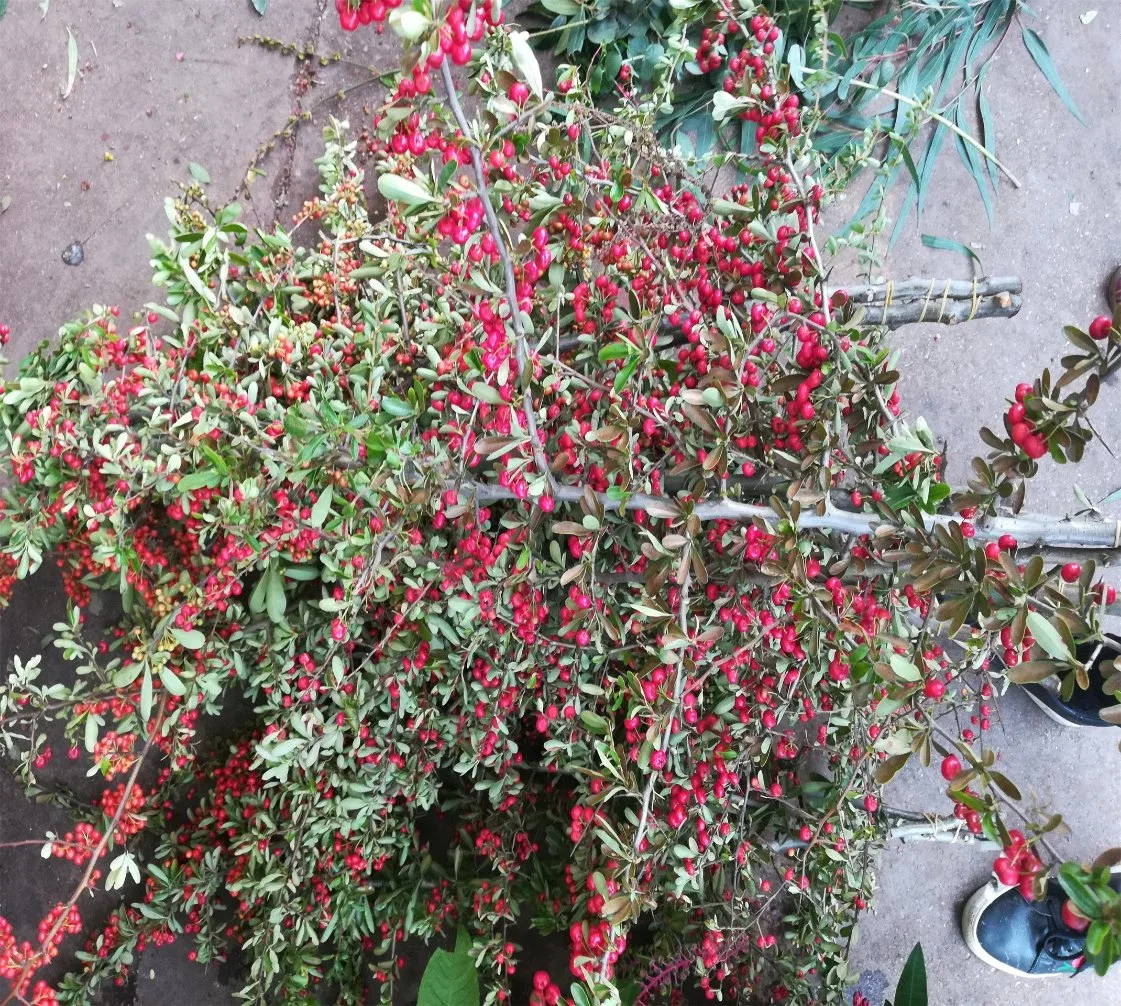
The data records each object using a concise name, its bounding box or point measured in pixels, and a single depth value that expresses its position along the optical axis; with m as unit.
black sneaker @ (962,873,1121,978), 2.36
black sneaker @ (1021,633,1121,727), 2.30
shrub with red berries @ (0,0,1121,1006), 1.25
